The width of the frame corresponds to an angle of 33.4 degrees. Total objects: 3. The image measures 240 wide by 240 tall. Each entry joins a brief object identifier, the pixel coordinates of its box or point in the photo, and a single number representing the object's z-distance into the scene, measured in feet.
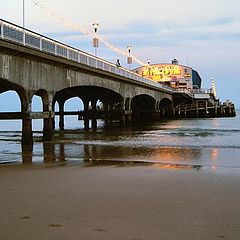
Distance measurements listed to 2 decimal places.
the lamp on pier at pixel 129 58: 178.09
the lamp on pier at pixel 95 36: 110.52
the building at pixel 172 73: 331.98
